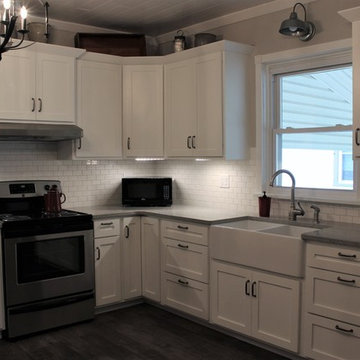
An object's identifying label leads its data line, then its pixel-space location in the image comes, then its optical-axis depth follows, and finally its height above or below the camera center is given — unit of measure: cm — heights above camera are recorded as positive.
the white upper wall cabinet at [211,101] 408 +55
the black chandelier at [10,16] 196 +62
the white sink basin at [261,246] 315 -56
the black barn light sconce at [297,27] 365 +103
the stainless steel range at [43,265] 364 -77
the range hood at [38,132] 387 +28
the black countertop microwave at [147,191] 473 -25
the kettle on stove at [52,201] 412 -29
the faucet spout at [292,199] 375 -27
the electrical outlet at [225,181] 449 -15
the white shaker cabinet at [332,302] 288 -85
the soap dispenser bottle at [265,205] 397 -33
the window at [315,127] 373 +30
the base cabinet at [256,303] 321 -98
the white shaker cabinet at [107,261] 416 -83
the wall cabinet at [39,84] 394 +69
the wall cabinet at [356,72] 310 +59
